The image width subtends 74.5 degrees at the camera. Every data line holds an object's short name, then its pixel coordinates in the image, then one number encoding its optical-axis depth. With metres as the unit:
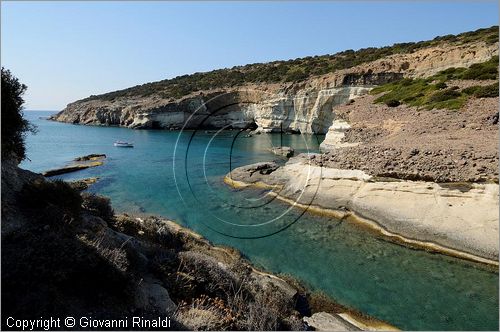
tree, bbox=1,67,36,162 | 8.36
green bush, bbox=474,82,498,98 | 22.62
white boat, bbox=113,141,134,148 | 44.79
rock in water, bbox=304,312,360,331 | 8.00
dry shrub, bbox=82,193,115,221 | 11.27
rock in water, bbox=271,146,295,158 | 33.02
